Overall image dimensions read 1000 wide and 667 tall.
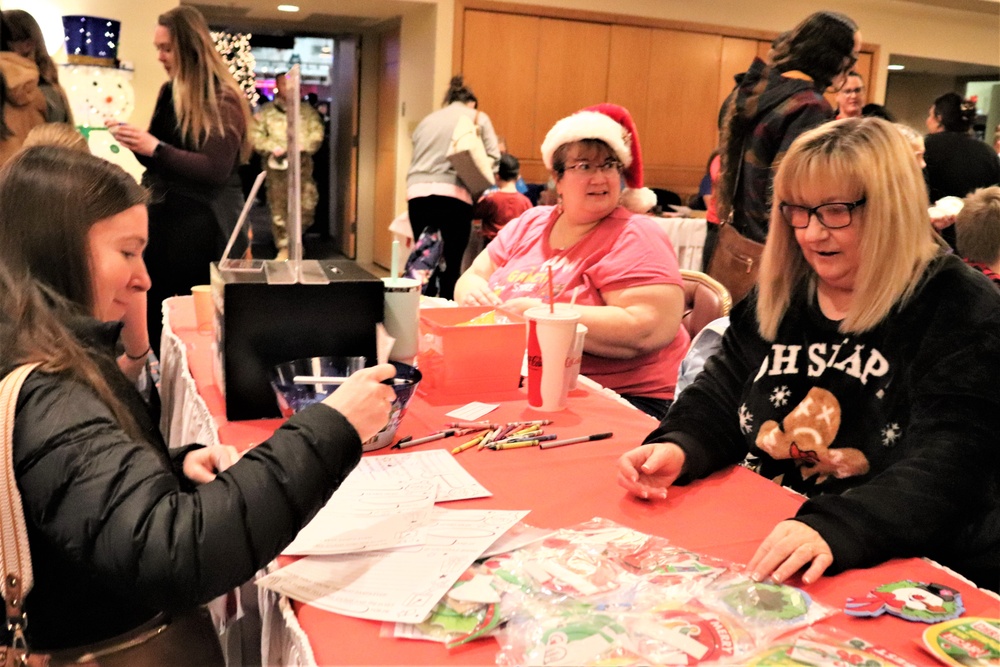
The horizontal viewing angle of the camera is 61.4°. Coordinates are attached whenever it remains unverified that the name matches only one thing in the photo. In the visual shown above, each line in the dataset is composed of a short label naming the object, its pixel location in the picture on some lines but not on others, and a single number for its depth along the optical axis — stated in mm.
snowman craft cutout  3412
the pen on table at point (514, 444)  1353
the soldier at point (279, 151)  8102
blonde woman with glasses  1089
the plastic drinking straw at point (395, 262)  1592
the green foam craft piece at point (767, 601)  842
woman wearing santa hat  2002
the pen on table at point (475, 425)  1450
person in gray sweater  5406
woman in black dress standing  3068
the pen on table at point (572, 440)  1360
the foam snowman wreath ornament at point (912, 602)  853
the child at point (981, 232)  2814
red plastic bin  1631
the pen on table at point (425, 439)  1363
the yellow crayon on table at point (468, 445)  1342
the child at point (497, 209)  4570
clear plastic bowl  1330
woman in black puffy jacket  836
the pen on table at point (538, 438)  1376
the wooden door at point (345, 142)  8391
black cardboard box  1420
